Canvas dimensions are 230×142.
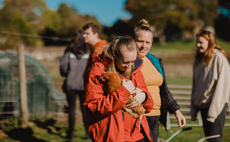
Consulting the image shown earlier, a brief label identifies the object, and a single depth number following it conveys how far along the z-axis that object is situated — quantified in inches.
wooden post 222.1
